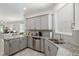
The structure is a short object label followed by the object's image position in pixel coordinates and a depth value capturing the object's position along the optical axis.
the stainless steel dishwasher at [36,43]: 2.20
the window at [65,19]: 2.02
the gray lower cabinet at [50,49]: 2.01
